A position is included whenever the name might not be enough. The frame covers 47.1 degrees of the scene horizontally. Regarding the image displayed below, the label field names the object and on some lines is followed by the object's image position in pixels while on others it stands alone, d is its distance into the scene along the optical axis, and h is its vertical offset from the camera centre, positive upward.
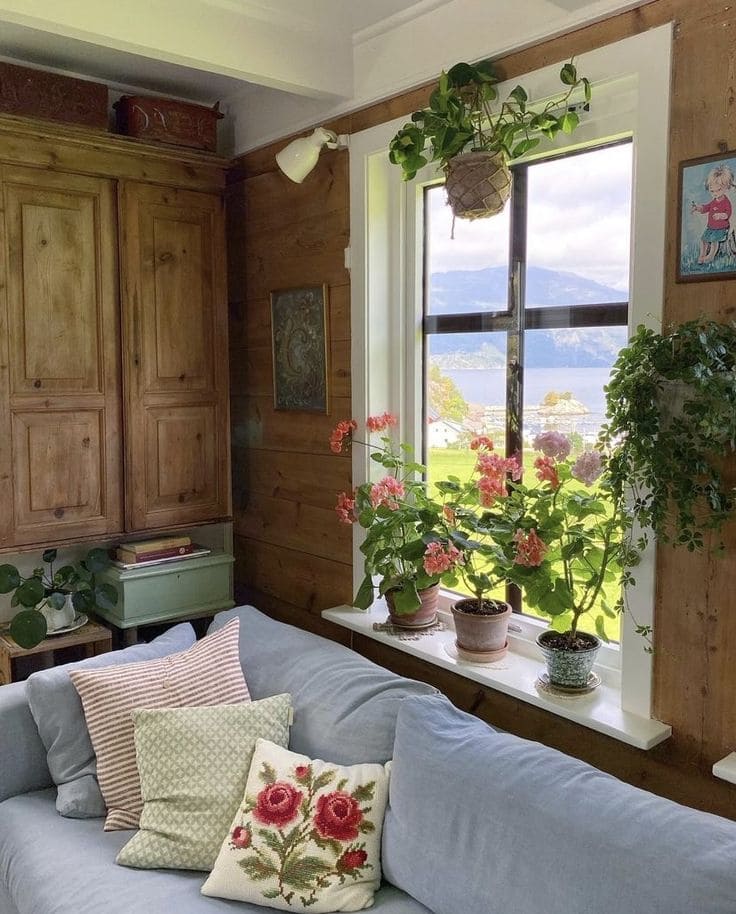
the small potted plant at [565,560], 2.00 -0.42
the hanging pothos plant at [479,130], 2.08 +0.64
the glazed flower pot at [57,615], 2.76 -0.75
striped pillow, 2.02 -0.78
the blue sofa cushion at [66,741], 2.04 -0.88
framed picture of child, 1.69 +0.34
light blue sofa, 1.40 -0.82
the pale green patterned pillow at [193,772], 1.85 -0.89
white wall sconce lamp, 2.59 +0.71
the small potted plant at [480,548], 2.17 -0.43
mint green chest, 2.87 -0.72
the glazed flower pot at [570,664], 2.01 -0.67
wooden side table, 2.68 -0.84
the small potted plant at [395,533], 2.33 -0.42
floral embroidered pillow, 1.72 -0.96
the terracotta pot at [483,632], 2.23 -0.66
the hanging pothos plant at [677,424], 1.62 -0.08
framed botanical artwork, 2.83 +0.13
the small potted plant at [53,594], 2.63 -0.68
